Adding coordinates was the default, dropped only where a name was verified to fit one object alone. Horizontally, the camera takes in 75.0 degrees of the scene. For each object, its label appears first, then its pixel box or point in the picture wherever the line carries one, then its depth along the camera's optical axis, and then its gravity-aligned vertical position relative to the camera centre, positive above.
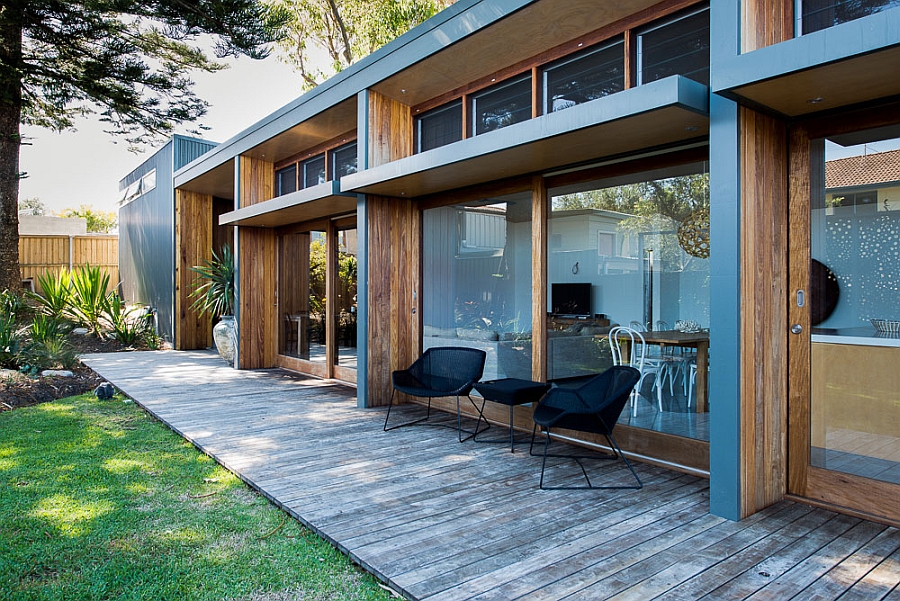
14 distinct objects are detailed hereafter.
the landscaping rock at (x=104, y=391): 6.30 -1.03
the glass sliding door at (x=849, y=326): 3.03 -0.19
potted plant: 8.93 -0.04
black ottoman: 4.15 -0.71
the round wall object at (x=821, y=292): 3.23 -0.01
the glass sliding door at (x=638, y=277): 3.94 +0.11
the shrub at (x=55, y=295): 10.78 +0.02
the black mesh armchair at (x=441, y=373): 4.71 -0.69
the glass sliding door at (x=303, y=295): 7.77 -0.01
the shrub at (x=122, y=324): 11.07 -0.55
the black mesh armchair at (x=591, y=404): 3.45 -0.69
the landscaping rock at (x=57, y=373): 7.16 -0.96
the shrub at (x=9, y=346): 7.22 -0.62
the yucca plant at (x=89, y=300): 11.25 -0.07
